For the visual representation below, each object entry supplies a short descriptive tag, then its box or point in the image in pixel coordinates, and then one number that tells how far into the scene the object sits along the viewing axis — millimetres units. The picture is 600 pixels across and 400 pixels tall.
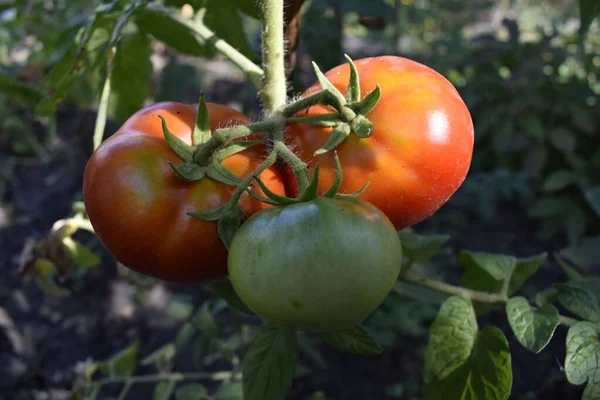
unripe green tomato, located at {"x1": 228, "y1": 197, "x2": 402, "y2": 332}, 220
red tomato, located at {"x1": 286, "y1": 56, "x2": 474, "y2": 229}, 262
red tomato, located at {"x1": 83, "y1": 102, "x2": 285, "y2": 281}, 262
